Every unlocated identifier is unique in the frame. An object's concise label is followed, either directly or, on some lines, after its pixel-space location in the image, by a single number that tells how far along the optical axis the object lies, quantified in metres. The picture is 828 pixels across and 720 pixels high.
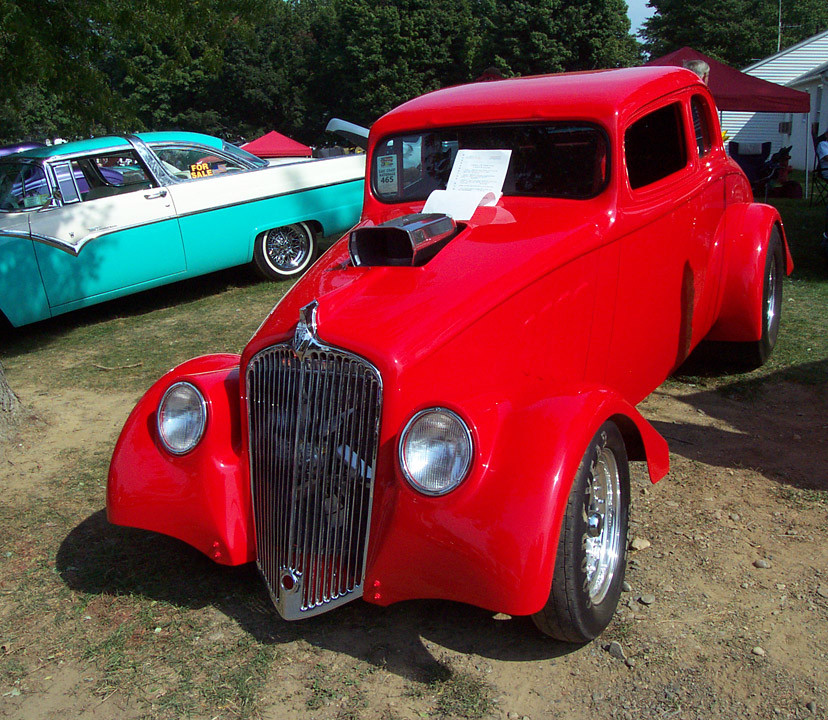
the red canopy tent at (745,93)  13.04
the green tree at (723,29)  45.44
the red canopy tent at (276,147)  26.83
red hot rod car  2.47
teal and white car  7.05
